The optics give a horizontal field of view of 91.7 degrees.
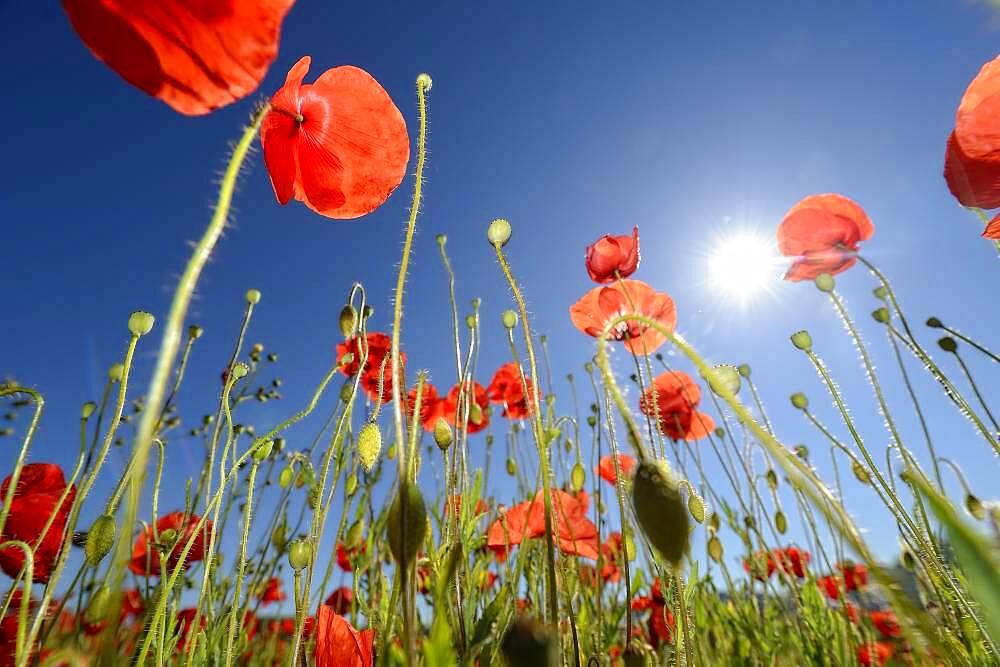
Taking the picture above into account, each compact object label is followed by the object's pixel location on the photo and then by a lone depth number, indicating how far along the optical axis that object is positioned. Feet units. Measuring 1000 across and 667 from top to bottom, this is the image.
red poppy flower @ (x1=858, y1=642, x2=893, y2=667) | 1.07
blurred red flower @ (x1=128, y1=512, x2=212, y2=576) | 1.02
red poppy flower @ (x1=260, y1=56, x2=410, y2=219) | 0.67
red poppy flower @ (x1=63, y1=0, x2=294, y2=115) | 0.37
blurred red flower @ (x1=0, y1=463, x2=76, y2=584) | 0.89
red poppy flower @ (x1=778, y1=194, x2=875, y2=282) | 1.20
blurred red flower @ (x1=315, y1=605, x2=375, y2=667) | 0.61
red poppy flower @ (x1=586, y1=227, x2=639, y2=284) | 1.21
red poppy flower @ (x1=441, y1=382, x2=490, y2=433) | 1.51
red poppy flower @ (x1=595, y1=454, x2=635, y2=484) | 1.38
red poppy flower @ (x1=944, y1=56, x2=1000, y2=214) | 0.63
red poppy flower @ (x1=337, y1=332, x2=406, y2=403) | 1.19
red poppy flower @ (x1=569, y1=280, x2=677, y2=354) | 1.34
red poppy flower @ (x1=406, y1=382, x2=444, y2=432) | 1.55
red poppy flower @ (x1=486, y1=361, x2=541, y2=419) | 1.80
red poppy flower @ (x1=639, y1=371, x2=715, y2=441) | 1.63
